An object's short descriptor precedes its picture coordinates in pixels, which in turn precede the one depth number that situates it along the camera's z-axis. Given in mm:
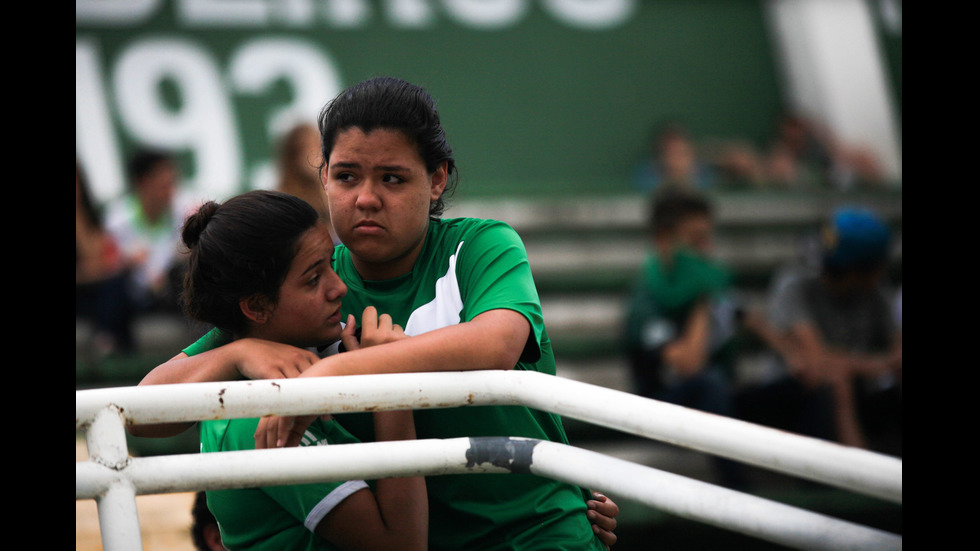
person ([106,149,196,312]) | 10773
